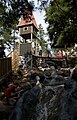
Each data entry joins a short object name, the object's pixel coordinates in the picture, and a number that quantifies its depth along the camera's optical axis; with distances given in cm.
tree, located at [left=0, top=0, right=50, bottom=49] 447
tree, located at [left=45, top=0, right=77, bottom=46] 983
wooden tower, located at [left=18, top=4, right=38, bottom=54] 1052
